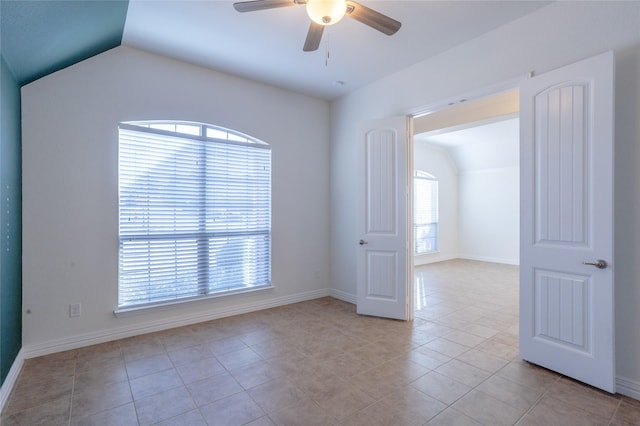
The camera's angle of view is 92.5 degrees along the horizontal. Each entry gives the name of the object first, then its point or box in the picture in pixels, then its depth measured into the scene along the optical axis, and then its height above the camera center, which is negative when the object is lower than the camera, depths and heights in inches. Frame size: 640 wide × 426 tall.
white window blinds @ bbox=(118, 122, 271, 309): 125.3 +0.4
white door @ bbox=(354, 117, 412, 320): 141.3 -3.3
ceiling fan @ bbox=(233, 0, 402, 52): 71.3 +50.2
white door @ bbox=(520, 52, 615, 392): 84.0 -3.0
